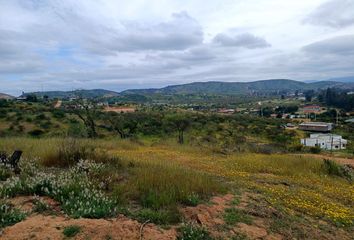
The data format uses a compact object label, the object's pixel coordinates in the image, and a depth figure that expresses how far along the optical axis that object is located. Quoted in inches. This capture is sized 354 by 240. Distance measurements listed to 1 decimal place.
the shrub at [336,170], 520.1
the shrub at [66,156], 333.4
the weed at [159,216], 200.5
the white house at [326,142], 1560.0
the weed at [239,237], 193.8
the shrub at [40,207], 202.8
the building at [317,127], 2263.8
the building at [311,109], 3528.5
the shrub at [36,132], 1250.8
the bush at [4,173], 269.8
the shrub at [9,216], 180.9
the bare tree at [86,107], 1052.4
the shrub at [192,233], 182.9
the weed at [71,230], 169.5
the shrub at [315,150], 945.2
